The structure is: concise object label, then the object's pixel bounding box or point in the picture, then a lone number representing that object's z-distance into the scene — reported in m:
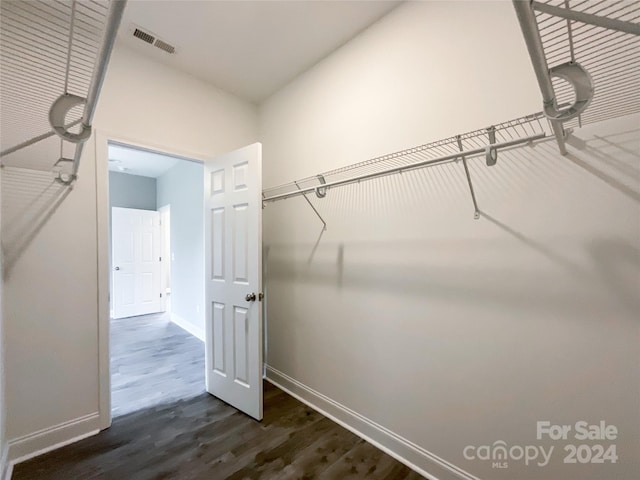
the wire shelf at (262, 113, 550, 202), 1.19
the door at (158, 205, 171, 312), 5.60
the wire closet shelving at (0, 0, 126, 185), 0.81
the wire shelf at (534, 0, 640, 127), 0.94
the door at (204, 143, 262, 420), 2.09
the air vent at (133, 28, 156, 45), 1.91
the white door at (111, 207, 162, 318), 5.04
